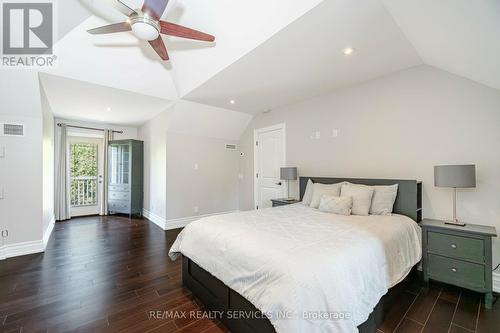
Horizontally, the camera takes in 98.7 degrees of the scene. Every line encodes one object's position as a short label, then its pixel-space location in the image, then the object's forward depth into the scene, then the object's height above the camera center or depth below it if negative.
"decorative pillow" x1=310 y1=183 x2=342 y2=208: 3.02 -0.35
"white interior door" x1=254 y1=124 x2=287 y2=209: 4.48 +0.08
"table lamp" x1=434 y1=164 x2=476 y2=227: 2.12 -0.10
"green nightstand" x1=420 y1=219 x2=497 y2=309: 1.98 -0.88
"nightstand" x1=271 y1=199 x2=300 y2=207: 3.79 -0.63
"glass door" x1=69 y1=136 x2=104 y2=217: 5.49 -0.19
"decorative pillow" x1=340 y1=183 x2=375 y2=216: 2.62 -0.38
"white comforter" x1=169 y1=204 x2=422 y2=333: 1.21 -0.67
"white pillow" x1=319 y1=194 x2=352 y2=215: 2.65 -0.48
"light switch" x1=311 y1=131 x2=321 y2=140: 3.79 +0.57
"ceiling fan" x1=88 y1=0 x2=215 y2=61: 1.78 +1.32
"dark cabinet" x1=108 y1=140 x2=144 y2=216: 5.37 -0.22
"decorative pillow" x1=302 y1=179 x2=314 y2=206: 3.32 -0.43
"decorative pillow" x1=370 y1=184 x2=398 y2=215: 2.62 -0.41
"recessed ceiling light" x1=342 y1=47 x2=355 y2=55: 2.27 +1.26
